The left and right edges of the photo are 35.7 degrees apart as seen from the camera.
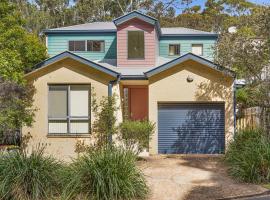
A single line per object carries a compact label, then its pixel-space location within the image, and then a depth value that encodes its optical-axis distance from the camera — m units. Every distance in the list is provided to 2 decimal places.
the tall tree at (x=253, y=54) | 16.81
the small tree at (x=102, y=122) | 18.11
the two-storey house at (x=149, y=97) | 18.73
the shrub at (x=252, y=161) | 12.73
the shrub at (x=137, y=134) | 17.36
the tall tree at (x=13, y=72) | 15.68
